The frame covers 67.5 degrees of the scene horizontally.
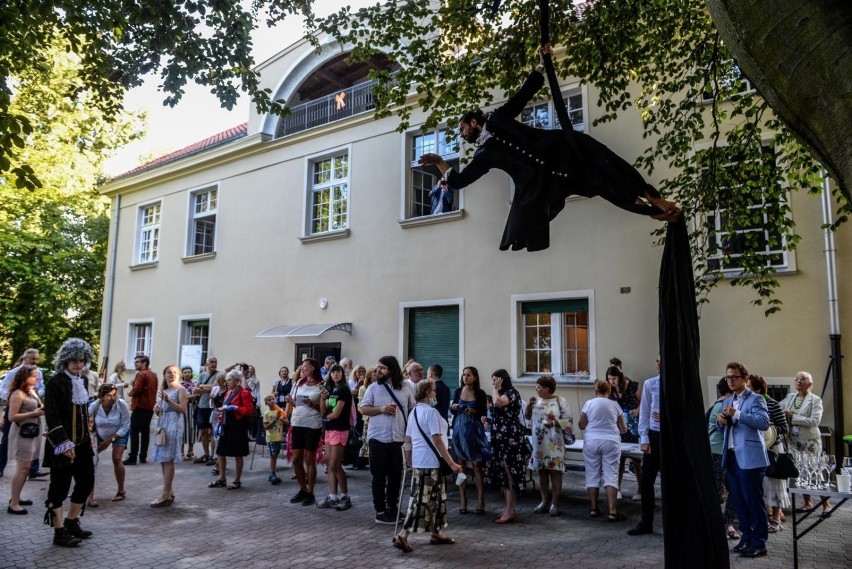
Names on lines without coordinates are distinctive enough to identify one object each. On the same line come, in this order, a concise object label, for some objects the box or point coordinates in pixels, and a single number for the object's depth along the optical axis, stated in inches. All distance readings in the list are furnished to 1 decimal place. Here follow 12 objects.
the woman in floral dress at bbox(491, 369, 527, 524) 305.3
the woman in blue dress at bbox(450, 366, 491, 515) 311.4
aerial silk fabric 123.8
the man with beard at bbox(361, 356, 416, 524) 286.5
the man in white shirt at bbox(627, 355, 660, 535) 269.4
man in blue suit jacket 241.0
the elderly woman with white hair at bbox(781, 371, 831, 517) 309.6
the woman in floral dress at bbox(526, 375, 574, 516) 308.2
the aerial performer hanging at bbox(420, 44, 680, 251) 137.7
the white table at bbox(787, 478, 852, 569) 212.5
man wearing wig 244.1
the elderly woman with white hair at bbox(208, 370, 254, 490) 356.2
